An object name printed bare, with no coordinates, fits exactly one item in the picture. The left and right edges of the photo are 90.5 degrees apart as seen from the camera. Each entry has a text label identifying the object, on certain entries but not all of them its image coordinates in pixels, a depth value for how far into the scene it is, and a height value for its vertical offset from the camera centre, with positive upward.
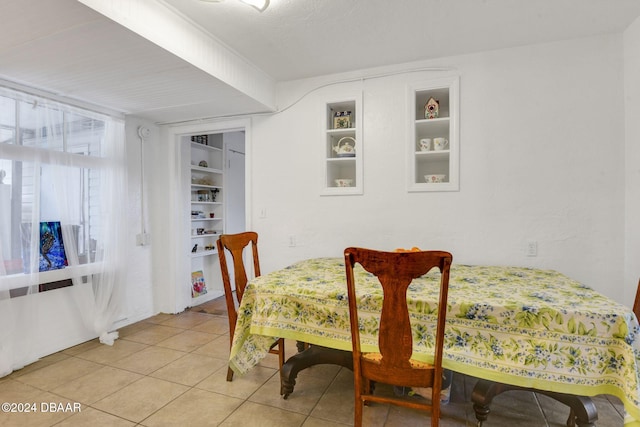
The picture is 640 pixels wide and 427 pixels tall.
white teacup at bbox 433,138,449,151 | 2.73 +0.54
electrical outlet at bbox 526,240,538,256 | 2.47 -0.33
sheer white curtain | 2.30 -0.09
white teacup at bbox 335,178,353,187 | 3.02 +0.23
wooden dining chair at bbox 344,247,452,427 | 1.25 -0.49
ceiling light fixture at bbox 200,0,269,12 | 1.77 +1.15
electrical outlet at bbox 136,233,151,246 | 3.43 -0.36
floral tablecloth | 1.29 -0.58
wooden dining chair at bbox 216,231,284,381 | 2.02 -0.42
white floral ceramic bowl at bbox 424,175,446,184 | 2.73 +0.24
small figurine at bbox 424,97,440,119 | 2.77 +0.86
